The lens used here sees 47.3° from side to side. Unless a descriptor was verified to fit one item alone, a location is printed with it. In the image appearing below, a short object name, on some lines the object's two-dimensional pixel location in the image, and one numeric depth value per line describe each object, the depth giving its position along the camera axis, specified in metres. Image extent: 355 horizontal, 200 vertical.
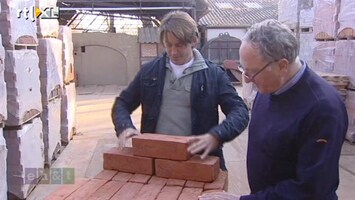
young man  2.28
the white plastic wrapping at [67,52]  6.61
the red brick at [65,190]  1.79
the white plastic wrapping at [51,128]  5.45
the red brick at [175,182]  1.92
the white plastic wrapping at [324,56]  7.45
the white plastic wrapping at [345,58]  6.53
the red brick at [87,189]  1.80
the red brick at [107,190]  1.80
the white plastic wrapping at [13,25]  3.97
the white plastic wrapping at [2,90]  3.63
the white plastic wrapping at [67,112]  6.71
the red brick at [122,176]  1.99
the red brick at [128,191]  1.80
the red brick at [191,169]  1.92
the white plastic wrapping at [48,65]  5.33
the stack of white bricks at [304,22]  9.09
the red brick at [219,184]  1.87
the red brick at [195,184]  1.89
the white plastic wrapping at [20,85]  4.05
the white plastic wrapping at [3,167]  3.68
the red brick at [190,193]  1.77
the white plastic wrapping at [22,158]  4.17
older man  1.45
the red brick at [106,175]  2.01
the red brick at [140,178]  1.95
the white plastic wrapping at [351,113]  6.61
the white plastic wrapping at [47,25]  5.27
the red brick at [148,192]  1.78
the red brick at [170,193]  1.77
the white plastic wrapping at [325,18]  7.19
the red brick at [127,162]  2.02
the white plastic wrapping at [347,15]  6.41
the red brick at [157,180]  1.94
